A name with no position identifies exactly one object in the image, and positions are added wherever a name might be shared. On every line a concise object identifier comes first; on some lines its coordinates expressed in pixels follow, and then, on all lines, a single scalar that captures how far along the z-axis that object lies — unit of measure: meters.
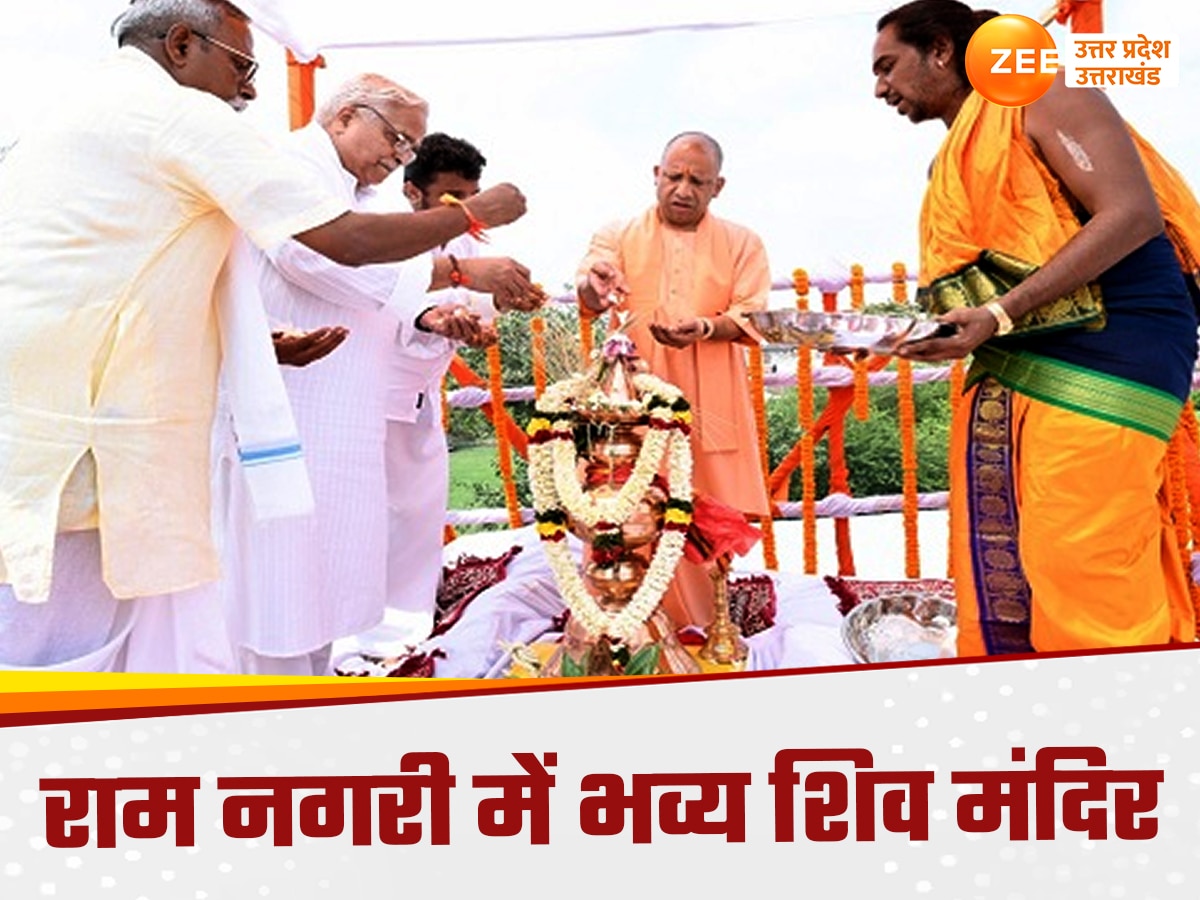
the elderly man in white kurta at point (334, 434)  3.30
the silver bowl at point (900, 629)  3.40
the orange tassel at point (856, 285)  5.24
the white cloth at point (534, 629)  3.77
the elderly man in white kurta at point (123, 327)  2.20
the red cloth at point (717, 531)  3.43
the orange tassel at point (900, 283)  5.26
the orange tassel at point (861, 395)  4.96
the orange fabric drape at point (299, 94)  4.61
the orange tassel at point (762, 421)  4.99
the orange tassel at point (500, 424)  5.36
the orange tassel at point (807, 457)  5.01
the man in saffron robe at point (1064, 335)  2.21
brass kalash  3.08
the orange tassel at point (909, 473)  4.92
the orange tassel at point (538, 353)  5.23
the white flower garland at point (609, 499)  3.06
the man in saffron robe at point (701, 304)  4.12
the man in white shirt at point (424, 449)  4.27
